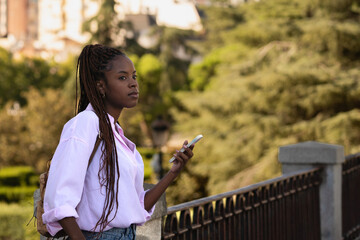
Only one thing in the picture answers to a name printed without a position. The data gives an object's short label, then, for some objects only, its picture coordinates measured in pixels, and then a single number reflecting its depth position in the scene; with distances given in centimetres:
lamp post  2431
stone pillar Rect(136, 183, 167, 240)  510
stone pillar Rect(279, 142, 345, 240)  967
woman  331
